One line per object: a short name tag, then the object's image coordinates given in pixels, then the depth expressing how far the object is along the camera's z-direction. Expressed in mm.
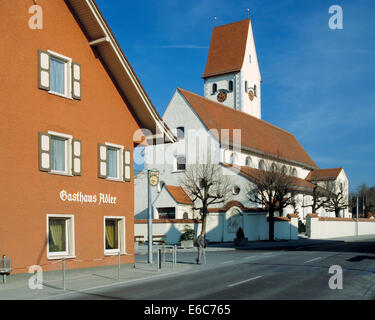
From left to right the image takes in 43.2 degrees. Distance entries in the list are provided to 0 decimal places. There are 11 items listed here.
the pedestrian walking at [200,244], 21562
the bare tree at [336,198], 61906
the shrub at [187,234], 38281
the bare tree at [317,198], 57469
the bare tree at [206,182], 41625
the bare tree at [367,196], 91662
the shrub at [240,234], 37475
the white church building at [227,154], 43625
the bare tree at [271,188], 42250
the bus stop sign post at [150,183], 21109
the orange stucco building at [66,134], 16219
